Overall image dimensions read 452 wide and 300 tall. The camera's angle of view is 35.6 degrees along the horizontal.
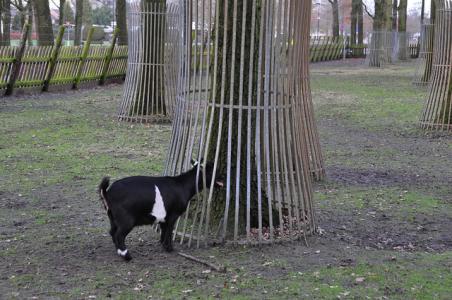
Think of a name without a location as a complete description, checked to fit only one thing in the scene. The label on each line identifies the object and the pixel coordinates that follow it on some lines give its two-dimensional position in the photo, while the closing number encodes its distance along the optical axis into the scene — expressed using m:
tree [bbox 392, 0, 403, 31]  51.90
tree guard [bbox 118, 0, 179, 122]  13.65
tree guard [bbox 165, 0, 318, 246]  5.78
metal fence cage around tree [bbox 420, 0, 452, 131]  12.90
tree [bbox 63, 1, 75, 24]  60.08
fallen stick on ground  5.22
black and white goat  5.26
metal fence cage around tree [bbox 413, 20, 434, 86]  21.91
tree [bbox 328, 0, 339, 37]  52.56
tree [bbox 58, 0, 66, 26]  35.93
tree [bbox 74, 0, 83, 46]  34.09
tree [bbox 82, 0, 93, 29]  58.69
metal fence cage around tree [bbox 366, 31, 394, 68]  35.69
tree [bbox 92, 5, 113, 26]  76.64
